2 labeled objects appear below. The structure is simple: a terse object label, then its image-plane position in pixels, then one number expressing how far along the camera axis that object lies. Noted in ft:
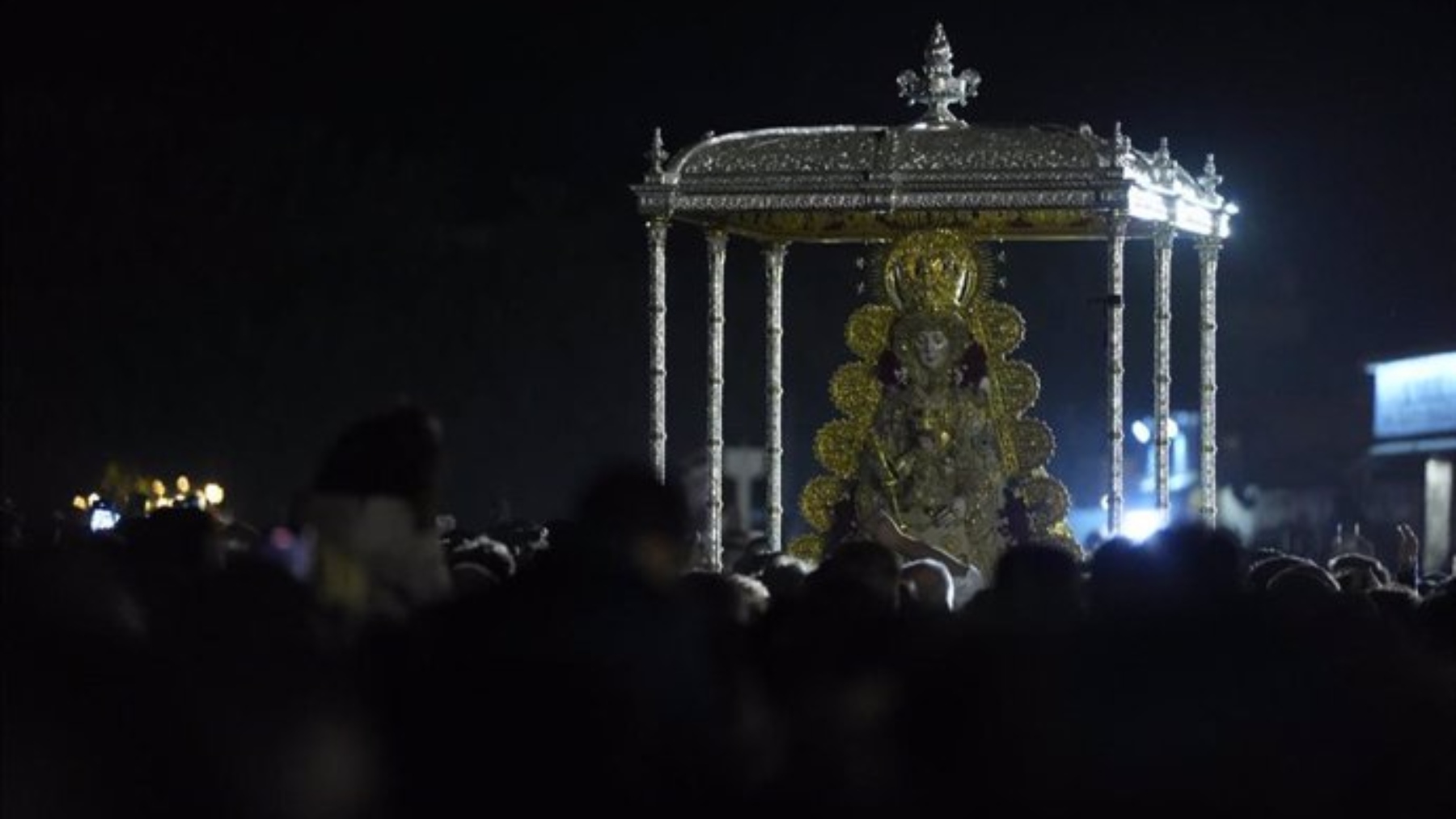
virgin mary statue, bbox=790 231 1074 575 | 74.18
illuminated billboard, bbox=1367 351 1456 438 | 126.21
